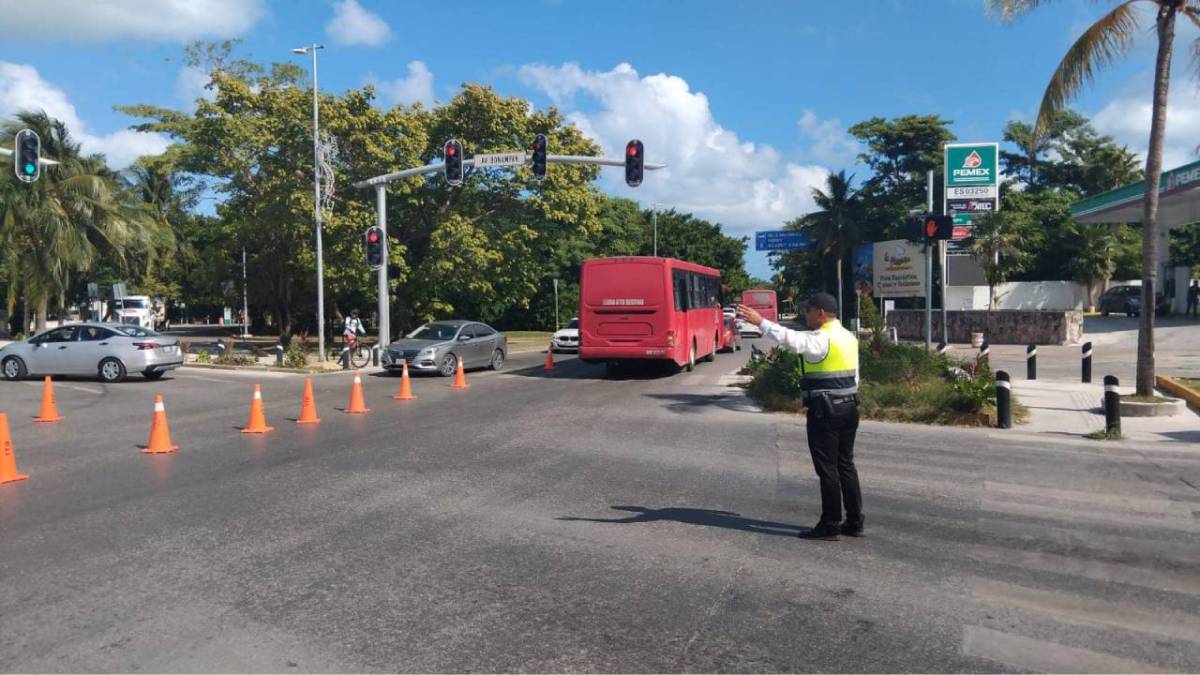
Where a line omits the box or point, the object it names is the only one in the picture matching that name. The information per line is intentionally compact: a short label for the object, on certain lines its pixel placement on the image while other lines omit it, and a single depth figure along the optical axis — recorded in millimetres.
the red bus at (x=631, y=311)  20453
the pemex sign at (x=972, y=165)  25469
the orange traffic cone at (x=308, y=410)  13406
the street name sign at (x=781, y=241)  60469
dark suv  43156
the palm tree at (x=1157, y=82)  13672
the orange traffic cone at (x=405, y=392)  16719
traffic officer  6391
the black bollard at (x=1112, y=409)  11781
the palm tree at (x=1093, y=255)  49250
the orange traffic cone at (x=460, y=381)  18977
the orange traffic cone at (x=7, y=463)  8948
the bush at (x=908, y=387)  13398
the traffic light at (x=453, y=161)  21984
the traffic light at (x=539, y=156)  21625
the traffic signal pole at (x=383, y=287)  26250
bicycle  25834
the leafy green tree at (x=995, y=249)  32750
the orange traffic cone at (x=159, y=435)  10695
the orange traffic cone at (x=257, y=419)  12430
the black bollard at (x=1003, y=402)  12773
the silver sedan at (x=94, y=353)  20297
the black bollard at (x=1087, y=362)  18500
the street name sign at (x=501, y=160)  22500
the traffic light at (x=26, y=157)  17297
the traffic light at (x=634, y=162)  21781
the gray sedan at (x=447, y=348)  21562
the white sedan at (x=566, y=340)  31894
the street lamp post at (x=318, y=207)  26500
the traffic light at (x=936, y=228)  16516
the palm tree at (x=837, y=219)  57844
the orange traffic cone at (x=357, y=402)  14750
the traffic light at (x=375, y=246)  25547
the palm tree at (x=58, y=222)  32812
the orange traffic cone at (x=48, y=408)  13766
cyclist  25702
